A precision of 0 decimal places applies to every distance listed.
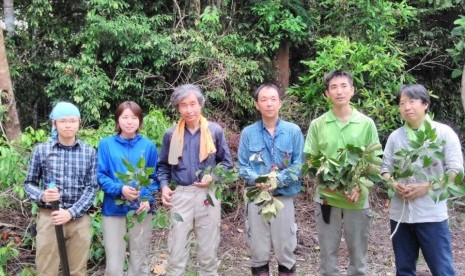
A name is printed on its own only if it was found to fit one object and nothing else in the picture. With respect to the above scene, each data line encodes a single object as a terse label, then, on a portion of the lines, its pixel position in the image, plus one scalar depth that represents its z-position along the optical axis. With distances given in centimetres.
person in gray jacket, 343
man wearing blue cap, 370
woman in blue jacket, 378
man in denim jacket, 381
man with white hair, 381
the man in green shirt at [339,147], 368
